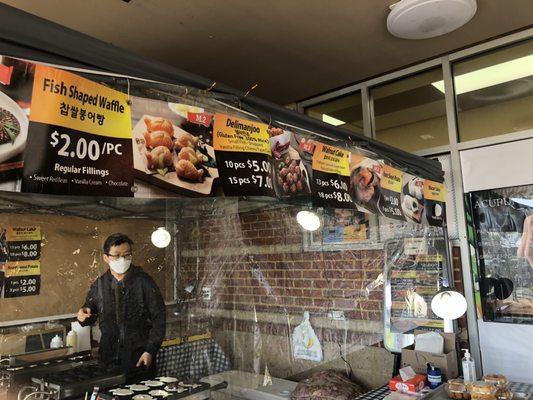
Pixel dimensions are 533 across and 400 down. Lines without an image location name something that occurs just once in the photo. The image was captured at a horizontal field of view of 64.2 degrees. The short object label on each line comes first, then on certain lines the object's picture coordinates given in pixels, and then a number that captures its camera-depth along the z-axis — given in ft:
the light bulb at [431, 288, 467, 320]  8.75
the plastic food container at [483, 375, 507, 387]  7.36
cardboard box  8.34
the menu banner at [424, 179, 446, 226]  9.86
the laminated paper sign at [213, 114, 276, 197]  5.26
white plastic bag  10.59
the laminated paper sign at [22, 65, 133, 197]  3.68
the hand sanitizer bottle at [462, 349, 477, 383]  7.93
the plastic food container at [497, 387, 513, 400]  7.04
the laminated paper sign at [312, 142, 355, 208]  6.80
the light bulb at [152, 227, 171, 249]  7.02
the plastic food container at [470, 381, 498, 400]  6.93
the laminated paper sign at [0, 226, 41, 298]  5.49
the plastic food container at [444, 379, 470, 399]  7.34
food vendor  6.55
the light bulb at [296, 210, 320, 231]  10.34
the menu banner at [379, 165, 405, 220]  8.31
